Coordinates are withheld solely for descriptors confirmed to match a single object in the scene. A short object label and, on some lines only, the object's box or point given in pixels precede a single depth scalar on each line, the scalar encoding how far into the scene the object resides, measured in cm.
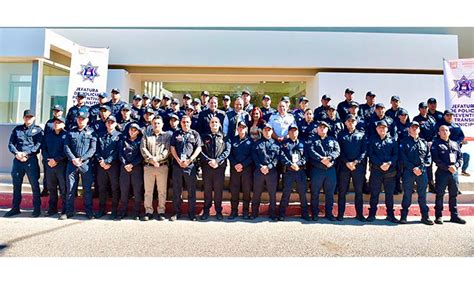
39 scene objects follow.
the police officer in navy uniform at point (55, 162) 611
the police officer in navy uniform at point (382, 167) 609
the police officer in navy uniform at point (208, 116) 657
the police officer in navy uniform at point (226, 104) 680
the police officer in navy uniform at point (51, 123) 628
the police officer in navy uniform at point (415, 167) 599
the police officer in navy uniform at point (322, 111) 687
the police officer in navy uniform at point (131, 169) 600
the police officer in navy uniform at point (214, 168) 611
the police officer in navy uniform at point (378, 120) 651
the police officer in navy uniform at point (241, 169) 614
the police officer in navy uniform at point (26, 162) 618
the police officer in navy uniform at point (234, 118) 651
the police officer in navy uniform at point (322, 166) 608
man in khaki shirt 605
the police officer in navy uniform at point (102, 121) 639
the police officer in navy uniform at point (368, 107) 707
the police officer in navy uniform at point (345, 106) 714
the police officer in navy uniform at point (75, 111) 670
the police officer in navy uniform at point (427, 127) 674
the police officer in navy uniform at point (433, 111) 696
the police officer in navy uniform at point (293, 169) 611
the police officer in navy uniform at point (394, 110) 685
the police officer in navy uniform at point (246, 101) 702
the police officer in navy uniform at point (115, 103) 690
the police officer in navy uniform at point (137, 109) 685
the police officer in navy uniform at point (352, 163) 614
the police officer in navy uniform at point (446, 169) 598
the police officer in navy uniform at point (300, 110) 698
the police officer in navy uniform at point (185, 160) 604
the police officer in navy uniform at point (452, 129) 663
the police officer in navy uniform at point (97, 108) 679
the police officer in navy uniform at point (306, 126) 647
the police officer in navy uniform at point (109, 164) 608
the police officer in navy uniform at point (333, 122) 648
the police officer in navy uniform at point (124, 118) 642
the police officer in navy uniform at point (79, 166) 604
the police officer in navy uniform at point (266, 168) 605
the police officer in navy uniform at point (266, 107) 699
